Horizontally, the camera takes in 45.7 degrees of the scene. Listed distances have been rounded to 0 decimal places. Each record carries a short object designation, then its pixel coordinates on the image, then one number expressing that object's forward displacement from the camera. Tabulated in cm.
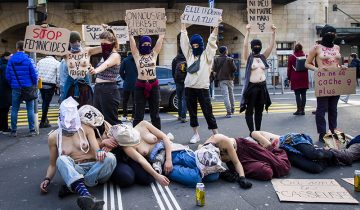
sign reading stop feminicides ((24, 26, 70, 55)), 712
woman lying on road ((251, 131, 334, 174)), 574
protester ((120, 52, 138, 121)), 1027
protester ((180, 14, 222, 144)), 730
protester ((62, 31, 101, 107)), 667
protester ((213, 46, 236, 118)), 1131
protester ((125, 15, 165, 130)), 696
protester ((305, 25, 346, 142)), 725
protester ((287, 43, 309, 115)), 1120
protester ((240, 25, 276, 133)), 744
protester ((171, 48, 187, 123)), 1035
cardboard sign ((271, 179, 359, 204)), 476
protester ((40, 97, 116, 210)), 498
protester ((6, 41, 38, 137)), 880
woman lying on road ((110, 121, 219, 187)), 520
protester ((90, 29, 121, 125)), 630
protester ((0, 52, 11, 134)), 944
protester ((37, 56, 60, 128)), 991
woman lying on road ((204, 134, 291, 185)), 544
